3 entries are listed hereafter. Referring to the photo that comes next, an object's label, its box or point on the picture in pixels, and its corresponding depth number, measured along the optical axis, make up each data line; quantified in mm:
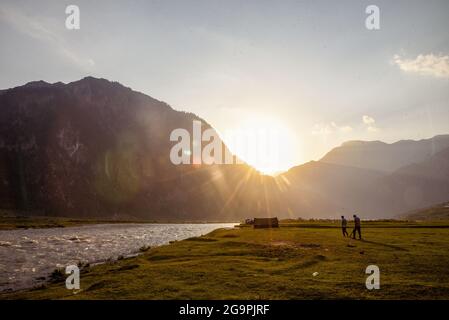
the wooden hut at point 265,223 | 71919
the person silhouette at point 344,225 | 44494
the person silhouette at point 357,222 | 39819
